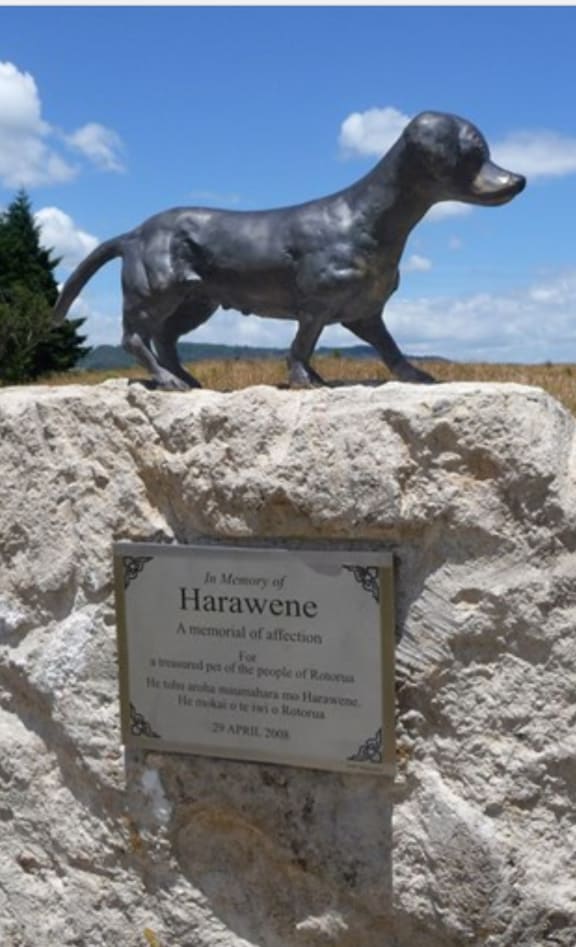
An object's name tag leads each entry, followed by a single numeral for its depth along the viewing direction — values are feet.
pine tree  56.24
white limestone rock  9.29
